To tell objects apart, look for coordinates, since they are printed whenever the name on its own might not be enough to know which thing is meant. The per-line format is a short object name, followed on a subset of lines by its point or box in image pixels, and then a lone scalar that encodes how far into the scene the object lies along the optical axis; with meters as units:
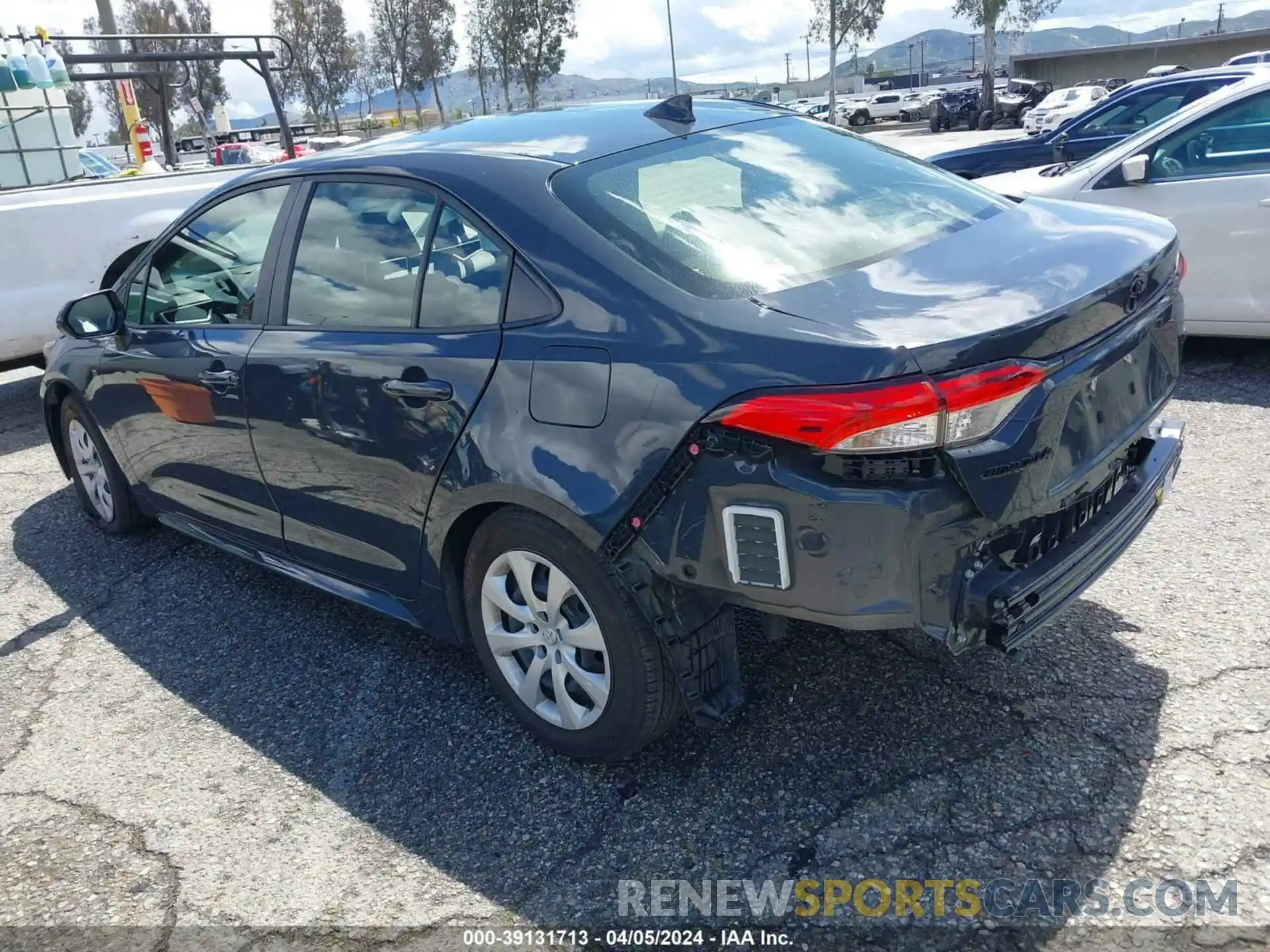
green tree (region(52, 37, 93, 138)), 40.05
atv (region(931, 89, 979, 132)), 40.84
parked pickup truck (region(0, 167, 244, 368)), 6.78
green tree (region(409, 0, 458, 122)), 57.50
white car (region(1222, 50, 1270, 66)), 16.03
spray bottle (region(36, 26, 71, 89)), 8.09
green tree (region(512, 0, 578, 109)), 54.22
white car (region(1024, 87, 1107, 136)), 26.55
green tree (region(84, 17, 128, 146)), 31.22
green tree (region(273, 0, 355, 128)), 55.84
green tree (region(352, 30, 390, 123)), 60.38
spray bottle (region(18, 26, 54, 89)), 7.89
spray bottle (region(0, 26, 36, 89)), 7.84
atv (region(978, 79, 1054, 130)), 39.28
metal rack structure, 8.12
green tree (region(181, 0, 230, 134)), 48.86
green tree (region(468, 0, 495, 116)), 55.19
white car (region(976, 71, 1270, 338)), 5.57
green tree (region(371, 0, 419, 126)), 56.94
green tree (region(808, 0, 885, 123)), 52.88
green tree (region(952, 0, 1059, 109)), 54.16
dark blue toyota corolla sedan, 2.26
